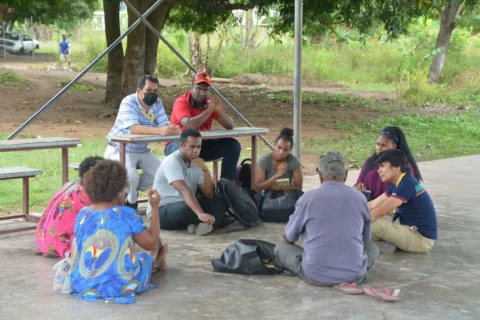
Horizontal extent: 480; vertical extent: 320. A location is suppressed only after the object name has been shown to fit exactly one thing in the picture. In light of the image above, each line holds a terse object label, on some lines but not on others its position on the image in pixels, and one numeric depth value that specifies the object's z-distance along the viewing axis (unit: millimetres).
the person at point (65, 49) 32750
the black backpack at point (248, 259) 5715
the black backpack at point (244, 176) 8359
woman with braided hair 6922
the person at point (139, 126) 7684
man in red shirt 7934
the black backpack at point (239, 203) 7180
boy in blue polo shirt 6180
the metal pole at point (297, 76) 9039
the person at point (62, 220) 5930
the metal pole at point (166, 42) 9168
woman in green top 7703
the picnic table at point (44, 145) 6793
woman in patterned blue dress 4891
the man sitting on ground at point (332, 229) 5191
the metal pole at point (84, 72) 8295
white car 39625
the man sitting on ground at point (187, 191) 6809
